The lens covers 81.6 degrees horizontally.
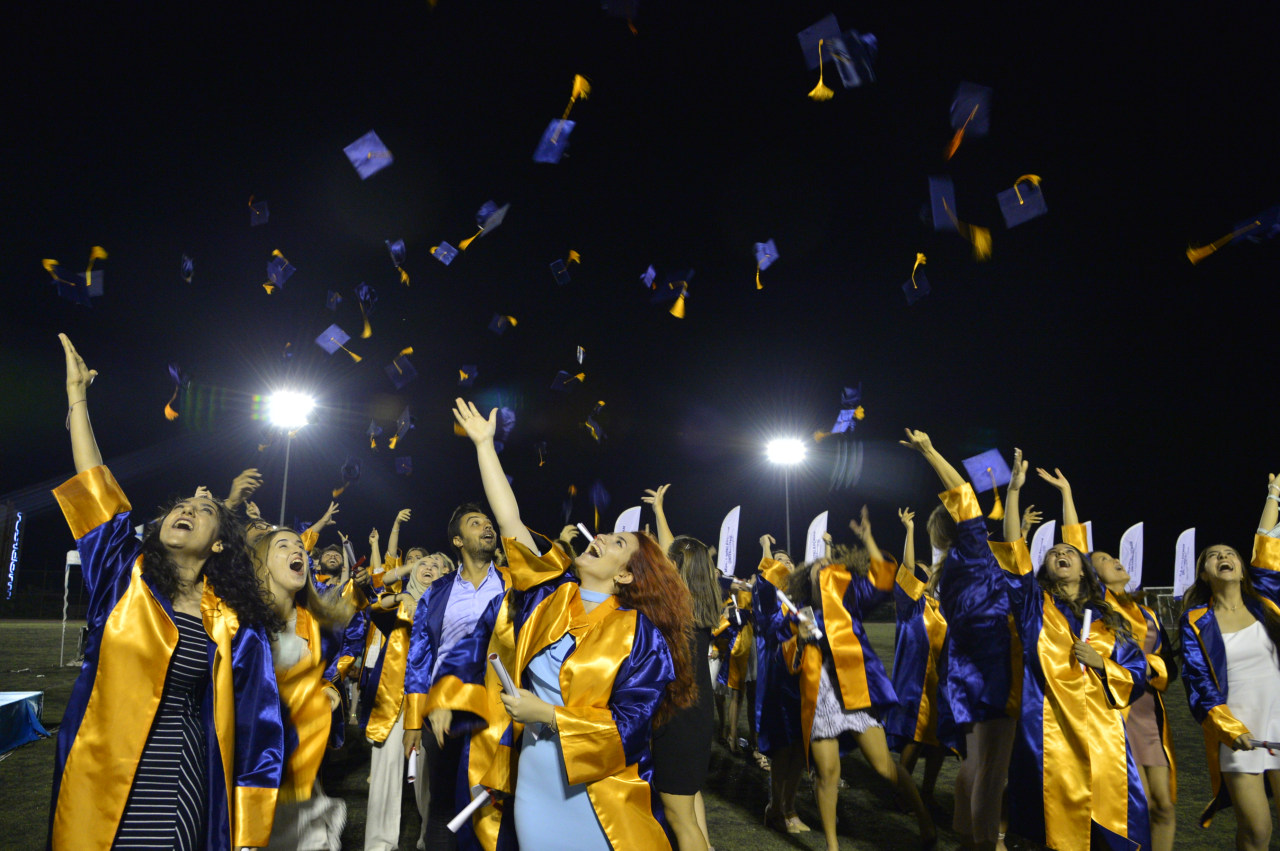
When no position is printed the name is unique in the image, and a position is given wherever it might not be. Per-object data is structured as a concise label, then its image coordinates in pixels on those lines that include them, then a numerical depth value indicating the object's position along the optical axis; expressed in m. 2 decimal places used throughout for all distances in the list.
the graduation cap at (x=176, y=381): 8.92
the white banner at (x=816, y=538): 10.20
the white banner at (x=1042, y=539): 12.18
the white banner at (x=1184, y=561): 11.73
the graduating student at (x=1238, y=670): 4.36
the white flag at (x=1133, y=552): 11.05
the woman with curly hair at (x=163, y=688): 2.58
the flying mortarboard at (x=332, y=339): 10.23
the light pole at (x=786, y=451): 20.22
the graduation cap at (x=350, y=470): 11.42
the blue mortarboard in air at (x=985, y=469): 4.66
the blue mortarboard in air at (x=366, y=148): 6.98
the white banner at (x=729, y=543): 11.51
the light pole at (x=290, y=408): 14.79
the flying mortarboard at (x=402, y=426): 11.62
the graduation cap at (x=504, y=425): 9.26
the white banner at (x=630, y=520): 8.42
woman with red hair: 2.49
